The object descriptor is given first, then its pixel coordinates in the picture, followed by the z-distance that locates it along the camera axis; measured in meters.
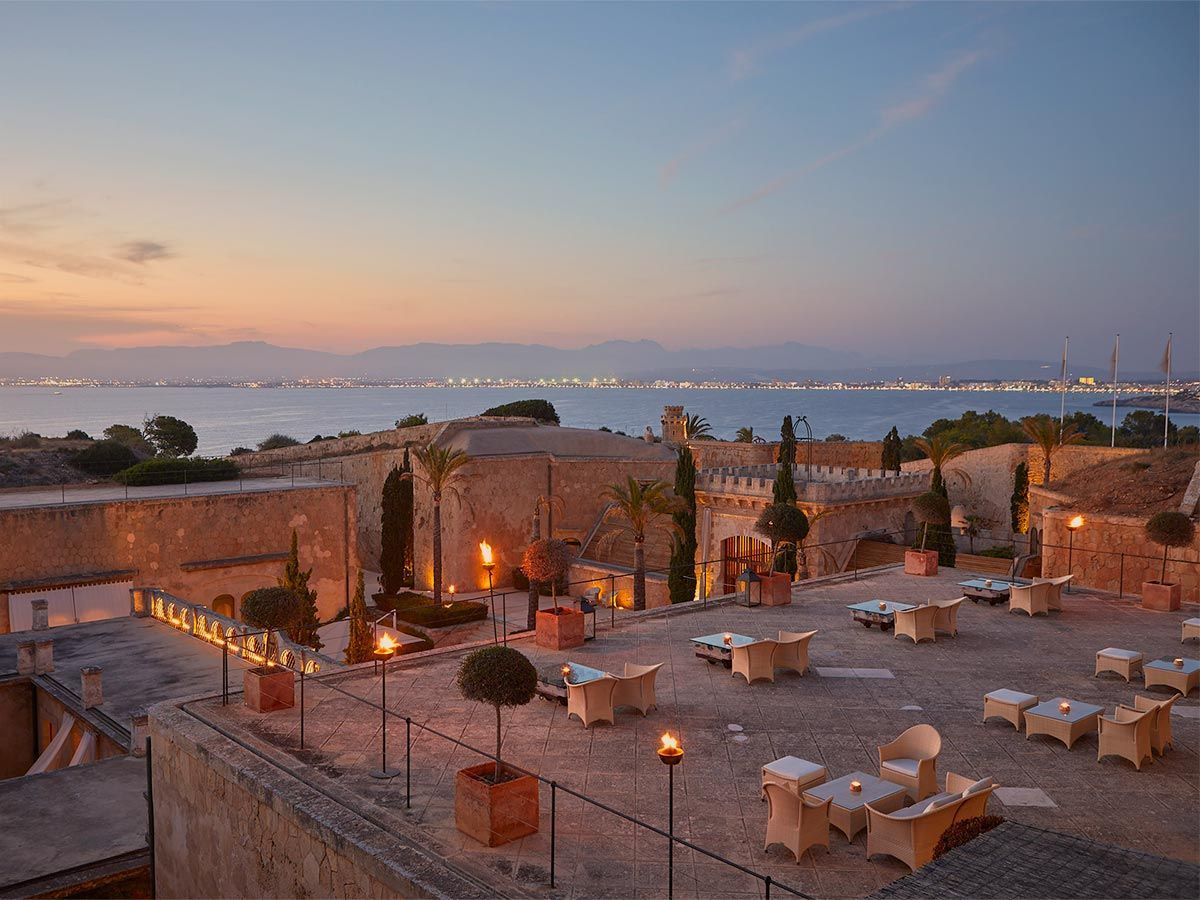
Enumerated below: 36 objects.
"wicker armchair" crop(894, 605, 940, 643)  14.43
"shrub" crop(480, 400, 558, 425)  60.00
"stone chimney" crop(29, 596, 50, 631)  21.84
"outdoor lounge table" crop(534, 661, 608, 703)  11.24
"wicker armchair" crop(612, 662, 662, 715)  10.96
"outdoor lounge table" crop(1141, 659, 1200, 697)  11.84
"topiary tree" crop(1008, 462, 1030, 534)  39.09
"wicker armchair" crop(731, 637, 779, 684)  12.26
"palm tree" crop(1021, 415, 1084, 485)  39.16
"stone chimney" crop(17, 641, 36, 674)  17.20
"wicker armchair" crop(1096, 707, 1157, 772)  9.45
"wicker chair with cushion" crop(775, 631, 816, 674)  12.56
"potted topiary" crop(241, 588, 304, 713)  11.04
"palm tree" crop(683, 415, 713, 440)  55.00
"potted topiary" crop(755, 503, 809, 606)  16.86
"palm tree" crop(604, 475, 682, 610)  29.14
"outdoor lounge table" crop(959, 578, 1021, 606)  17.16
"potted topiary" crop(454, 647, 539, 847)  7.59
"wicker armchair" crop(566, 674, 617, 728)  10.59
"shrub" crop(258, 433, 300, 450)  73.16
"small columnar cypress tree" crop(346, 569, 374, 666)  21.12
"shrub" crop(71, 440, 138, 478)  38.25
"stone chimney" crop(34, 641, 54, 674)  17.23
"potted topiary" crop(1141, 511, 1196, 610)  16.00
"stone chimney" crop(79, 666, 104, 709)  15.03
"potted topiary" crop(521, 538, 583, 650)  14.11
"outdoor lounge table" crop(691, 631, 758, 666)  12.86
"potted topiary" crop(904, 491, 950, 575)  19.42
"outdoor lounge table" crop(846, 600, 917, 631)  15.15
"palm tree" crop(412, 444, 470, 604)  32.00
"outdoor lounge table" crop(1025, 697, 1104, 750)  10.07
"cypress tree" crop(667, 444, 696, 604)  28.75
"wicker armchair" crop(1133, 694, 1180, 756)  9.73
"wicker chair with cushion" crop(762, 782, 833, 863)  7.39
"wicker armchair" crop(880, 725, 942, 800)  8.39
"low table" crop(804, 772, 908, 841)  7.84
